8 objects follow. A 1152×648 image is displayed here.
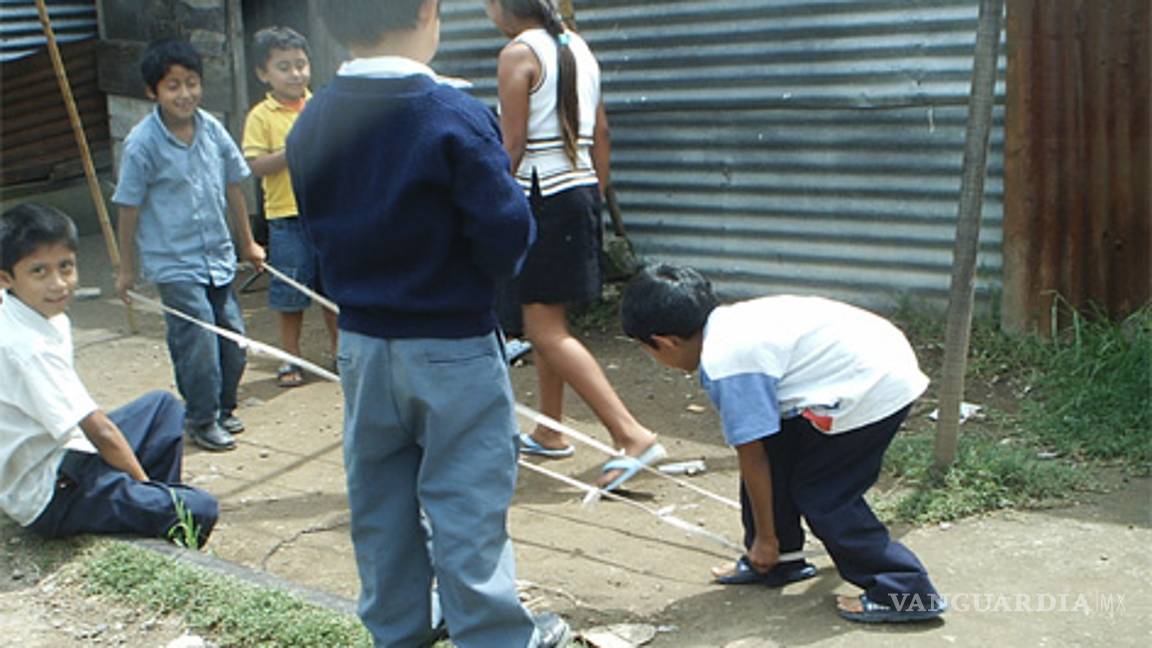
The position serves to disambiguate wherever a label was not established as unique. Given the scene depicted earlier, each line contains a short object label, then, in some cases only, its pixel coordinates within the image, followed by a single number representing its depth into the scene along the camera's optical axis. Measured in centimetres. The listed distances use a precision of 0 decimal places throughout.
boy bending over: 348
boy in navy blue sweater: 289
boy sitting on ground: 409
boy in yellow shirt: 620
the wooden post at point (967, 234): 431
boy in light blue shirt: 539
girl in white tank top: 477
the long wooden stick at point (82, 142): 651
